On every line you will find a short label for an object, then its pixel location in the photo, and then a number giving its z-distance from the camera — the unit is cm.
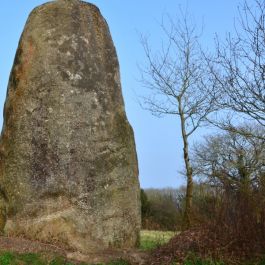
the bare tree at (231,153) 2263
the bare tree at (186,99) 1470
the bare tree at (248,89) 927
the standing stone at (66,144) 700
